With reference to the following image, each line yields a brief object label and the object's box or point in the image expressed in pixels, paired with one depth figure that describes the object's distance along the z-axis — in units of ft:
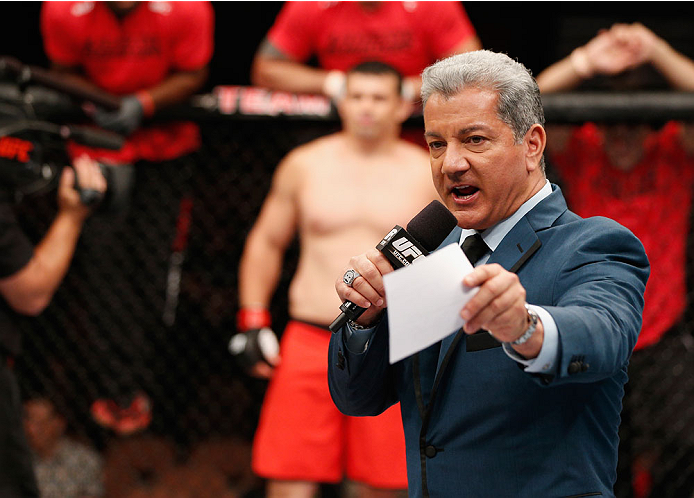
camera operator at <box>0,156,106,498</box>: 13.76
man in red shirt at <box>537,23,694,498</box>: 16.72
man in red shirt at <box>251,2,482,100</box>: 17.85
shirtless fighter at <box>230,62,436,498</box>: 15.31
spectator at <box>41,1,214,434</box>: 17.62
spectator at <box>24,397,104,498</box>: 18.43
